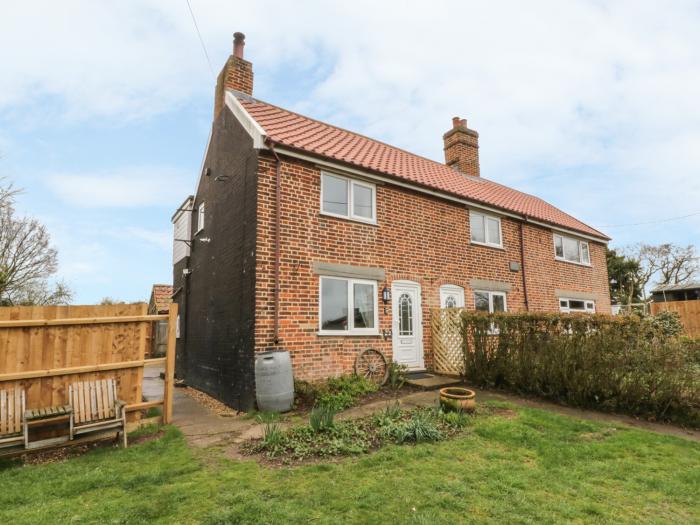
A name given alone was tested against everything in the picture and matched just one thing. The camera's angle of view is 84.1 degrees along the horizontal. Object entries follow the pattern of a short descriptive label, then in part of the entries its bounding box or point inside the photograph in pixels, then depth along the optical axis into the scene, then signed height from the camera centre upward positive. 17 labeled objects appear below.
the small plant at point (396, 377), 9.51 -1.59
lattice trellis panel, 10.68 -0.82
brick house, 8.82 +1.79
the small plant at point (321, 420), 5.93 -1.63
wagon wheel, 9.47 -1.31
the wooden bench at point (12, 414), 5.35 -1.31
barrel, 7.61 -1.34
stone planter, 6.84 -1.59
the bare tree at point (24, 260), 23.97 +4.01
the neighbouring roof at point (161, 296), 21.10 +1.19
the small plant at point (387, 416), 6.30 -1.75
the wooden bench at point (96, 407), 5.72 -1.36
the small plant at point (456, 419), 6.29 -1.78
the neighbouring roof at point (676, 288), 30.70 +1.57
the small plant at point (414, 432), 5.60 -1.75
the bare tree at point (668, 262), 39.50 +4.63
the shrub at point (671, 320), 14.83 -0.49
